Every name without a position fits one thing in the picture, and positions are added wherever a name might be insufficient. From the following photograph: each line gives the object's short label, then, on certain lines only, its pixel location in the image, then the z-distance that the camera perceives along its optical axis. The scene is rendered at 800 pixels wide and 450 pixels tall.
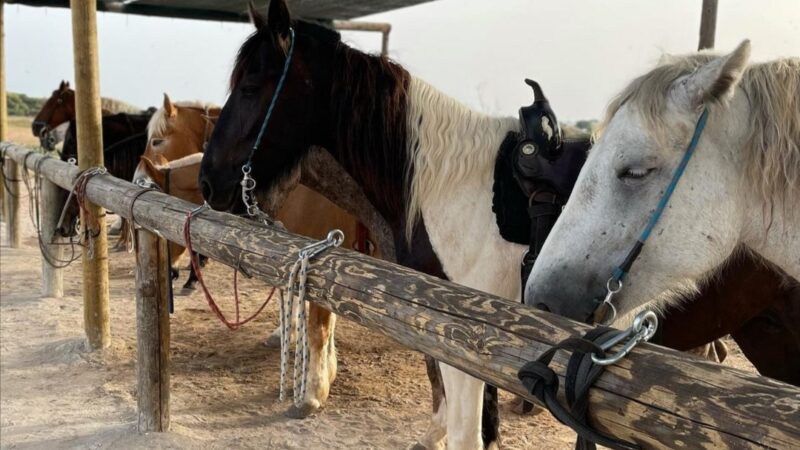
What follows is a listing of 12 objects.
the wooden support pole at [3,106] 8.69
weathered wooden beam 0.85
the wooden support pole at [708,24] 3.95
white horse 1.39
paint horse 2.42
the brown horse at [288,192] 3.61
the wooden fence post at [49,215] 5.96
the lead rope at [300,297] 1.83
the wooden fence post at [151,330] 3.13
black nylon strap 1.00
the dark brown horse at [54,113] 9.18
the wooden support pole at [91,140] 3.96
